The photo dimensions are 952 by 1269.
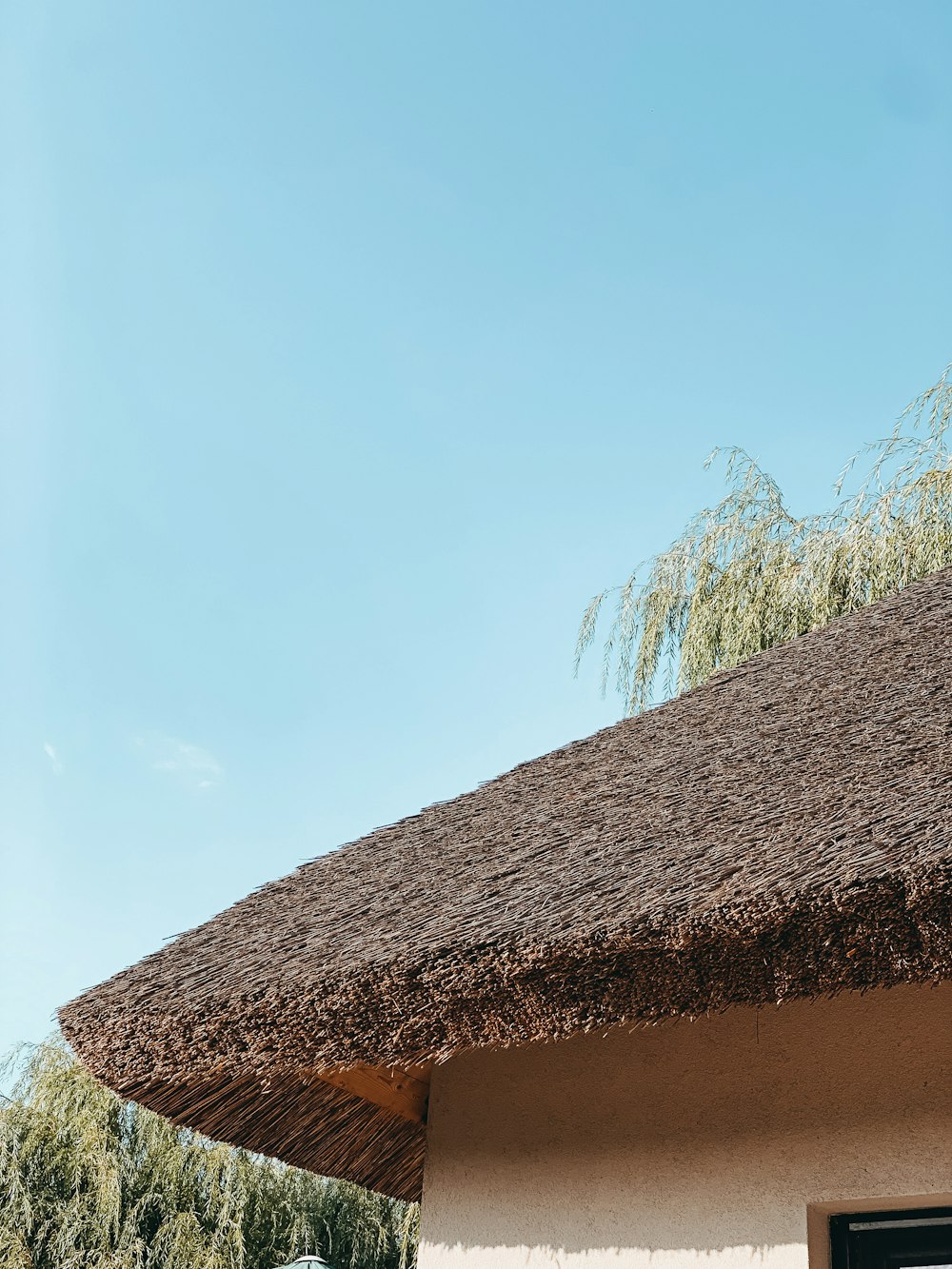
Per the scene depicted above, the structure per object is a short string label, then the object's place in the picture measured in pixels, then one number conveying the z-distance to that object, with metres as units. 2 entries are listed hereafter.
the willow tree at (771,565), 6.72
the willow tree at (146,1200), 7.59
